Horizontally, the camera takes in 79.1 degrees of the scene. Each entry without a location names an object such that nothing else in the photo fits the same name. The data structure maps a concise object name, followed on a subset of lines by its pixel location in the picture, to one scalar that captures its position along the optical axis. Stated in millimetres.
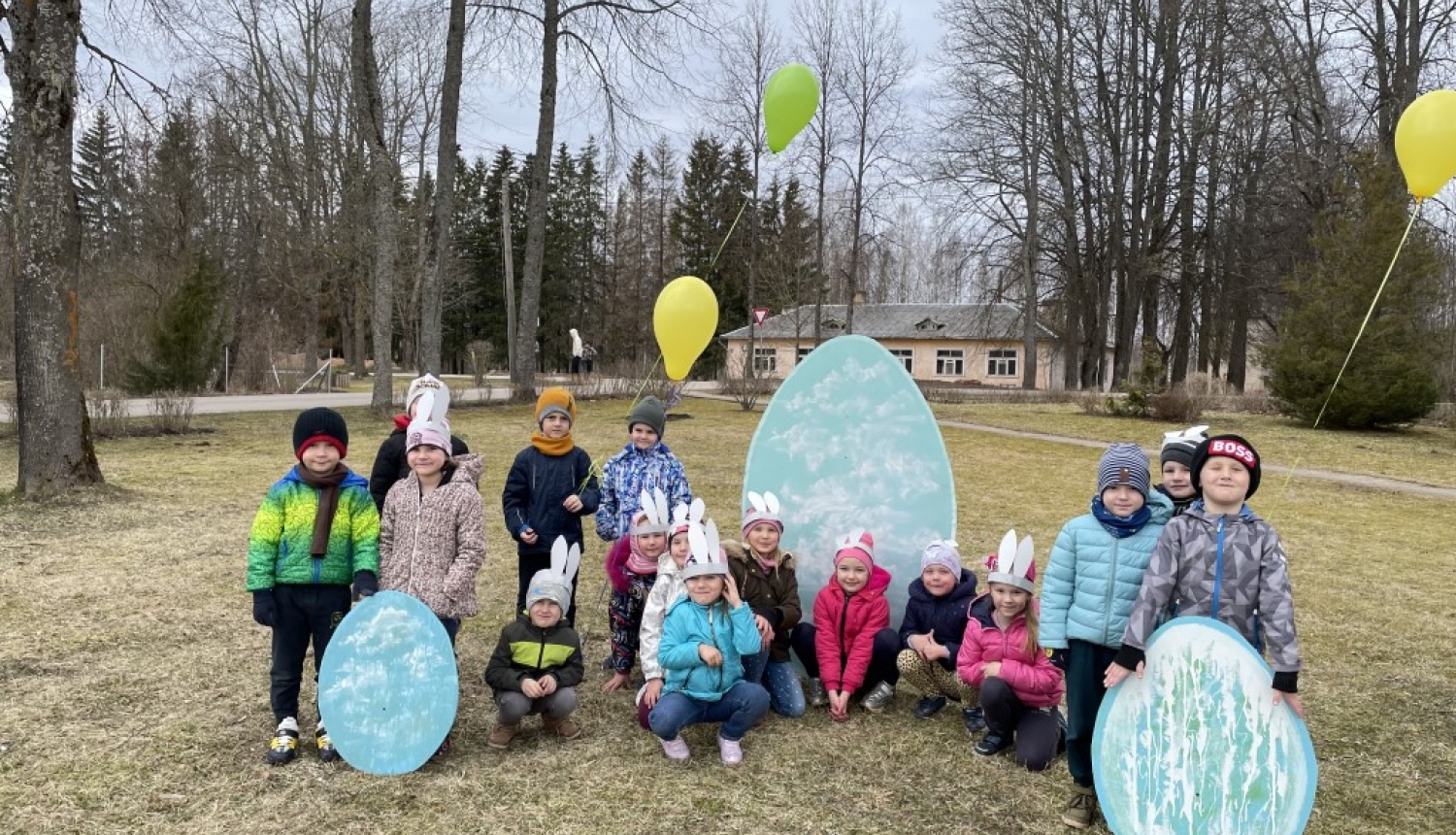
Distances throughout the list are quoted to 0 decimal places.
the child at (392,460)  4129
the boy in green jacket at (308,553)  3188
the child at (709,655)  3412
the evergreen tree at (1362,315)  15445
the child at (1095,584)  2928
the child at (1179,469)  3260
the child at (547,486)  4266
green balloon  5652
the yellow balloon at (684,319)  5094
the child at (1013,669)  3414
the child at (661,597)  3562
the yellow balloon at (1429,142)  4137
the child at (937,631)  3793
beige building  37469
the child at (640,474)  4254
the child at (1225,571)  2592
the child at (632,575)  3965
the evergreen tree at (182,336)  16516
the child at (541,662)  3363
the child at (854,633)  3877
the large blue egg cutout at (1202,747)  2691
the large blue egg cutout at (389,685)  3168
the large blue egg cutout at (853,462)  4477
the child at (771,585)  3904
